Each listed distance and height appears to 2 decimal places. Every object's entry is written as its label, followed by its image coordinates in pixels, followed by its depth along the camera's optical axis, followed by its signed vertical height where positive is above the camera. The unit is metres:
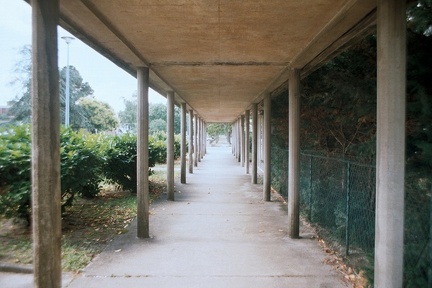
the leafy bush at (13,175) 5.41 -0.57
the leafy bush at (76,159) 6.16 -0.38
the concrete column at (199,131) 23.19 +0.65
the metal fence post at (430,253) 2.97 -1.05
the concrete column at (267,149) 9.85 -0.28
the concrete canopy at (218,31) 3.76 +1.51
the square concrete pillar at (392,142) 3.24 -0.02
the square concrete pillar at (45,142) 3.01 -0.01
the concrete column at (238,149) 25.20 -0.74
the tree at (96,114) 44.62 +3.68
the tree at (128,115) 85.18 +6.95
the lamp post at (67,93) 20.33 +2.93
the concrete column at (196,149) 21.07 -0.58
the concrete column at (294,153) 6.31 -0.25
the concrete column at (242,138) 21.56 +0.13
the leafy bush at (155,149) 12.31 -0.36
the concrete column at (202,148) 27.71 -0.74
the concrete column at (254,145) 12.92 -0.19
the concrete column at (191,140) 17.24 -0.02
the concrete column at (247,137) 16.97 +0.16
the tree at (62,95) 31.15 +5.26
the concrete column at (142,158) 6.20 -0.34
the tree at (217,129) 65.69 +2.34
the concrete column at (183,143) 13.37 -0.14
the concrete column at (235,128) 28.90 +1.11
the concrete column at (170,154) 9.94 -0.41
